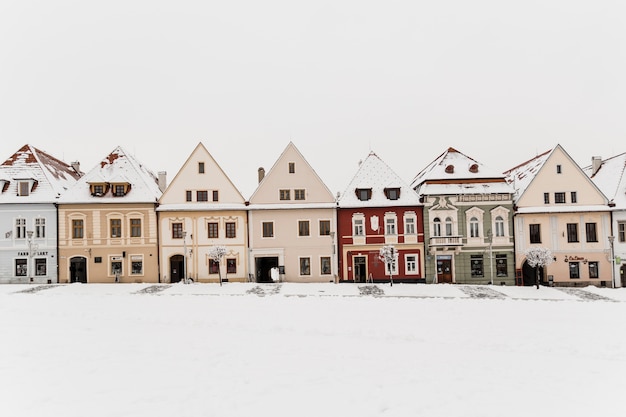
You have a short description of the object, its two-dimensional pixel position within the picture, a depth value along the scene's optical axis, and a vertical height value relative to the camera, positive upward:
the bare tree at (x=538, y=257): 31.55 -2.11
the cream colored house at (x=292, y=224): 34.09 +1.00
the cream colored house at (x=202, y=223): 33.66 +1.26
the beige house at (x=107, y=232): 32.91 +0.79
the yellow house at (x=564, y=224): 34.28 +0.33
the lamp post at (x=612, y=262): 33.78 -2.83
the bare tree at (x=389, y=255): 31.64 -1.66
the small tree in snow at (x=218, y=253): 31.53 -1.08
